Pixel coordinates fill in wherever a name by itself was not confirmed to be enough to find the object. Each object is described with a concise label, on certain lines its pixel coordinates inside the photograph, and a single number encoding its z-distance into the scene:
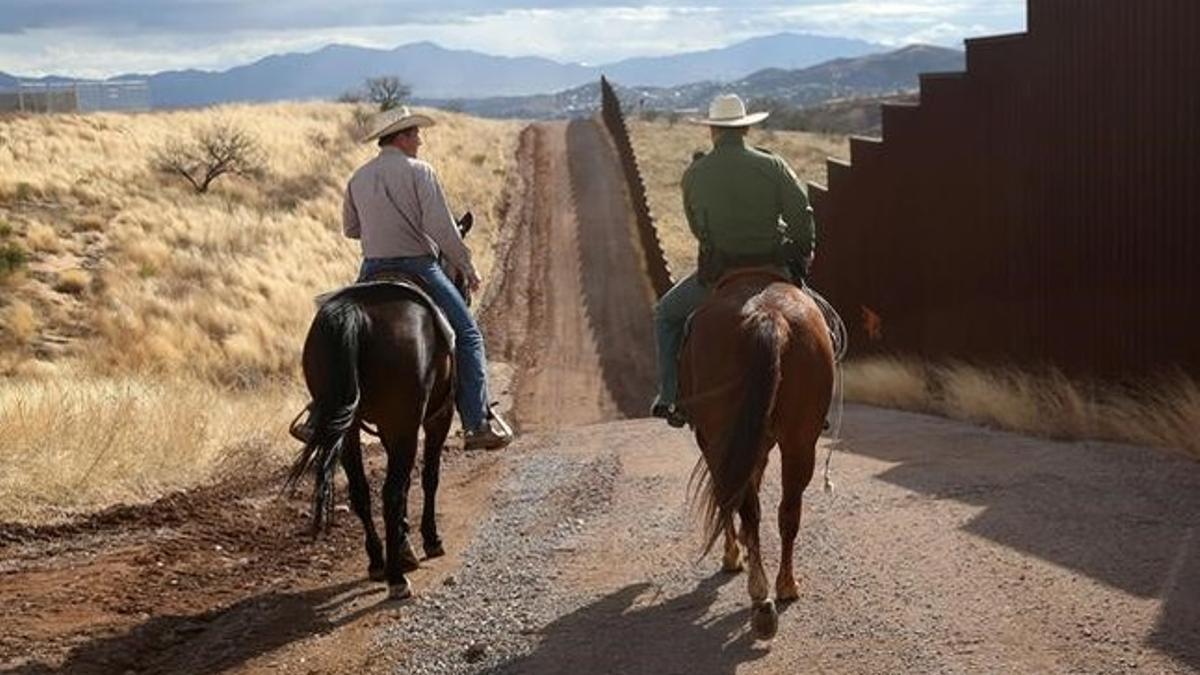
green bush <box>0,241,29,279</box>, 25.03
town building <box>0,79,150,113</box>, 63.48
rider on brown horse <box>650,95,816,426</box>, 8.22
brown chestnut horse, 7.02
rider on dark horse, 9.59
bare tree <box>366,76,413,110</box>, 75.19
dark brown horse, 8.15
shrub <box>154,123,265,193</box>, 41.50
